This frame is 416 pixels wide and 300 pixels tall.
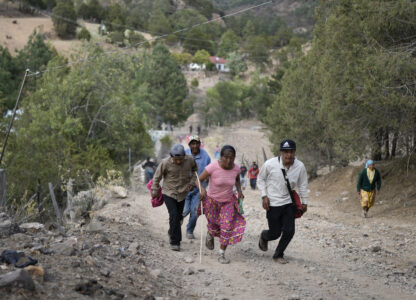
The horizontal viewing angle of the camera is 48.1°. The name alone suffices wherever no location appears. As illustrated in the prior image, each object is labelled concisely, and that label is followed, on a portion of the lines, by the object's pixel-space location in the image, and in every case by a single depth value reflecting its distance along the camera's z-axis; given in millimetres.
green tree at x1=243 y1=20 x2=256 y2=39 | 139750
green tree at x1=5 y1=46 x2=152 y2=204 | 21453
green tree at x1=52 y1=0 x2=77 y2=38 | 109500
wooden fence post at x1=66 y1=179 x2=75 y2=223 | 12836
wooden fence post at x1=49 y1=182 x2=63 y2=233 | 11277
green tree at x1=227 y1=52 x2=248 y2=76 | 111625
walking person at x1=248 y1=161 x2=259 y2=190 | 20050
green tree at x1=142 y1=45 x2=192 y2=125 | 57406
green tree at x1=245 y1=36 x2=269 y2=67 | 116938
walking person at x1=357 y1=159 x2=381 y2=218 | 11289
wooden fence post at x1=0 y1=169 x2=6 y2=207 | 9172
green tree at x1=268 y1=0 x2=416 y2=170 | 10789
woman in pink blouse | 6520
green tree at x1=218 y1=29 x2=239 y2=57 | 129375
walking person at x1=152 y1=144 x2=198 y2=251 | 7055
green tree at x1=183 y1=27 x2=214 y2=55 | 128875
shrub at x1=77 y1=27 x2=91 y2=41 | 101750
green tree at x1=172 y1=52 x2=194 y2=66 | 113462
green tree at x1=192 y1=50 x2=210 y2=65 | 115625
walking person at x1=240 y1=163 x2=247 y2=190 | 20122
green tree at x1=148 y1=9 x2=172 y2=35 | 125312
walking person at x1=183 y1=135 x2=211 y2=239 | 7860
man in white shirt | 6191
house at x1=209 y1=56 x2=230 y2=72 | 119056
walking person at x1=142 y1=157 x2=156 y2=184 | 21219
